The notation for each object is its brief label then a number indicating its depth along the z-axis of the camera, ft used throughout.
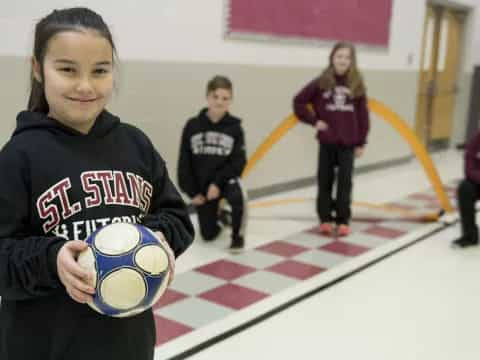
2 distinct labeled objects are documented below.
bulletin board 14.57
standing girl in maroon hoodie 12.73
